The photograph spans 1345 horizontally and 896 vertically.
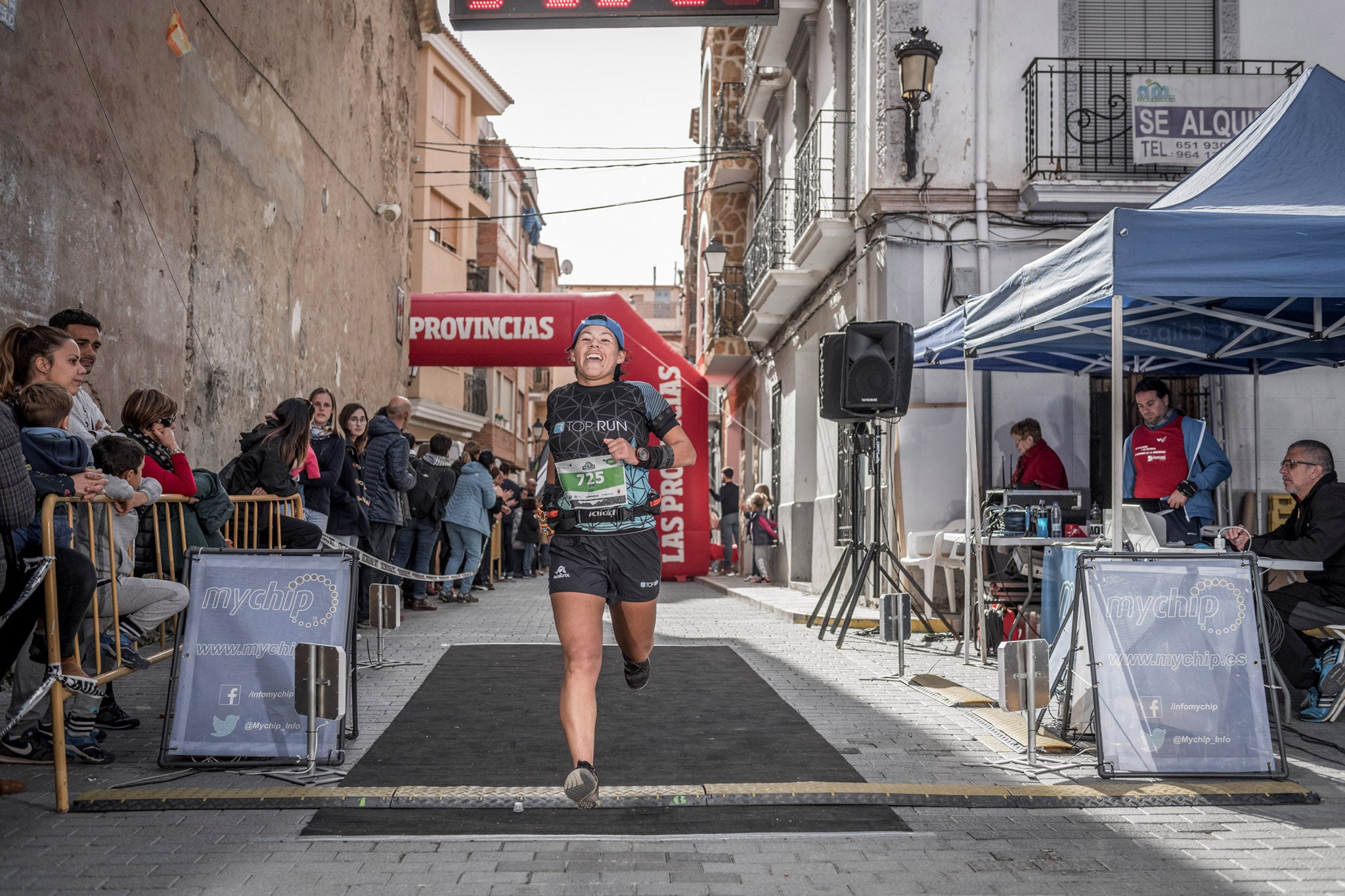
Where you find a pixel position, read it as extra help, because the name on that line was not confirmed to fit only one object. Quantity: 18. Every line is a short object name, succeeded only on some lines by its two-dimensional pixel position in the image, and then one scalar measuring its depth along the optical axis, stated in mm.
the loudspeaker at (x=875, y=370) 10195
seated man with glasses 6910
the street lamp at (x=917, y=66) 12359
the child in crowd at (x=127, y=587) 5367
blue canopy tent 6180
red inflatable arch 19766
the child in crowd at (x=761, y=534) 20906
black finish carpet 4539
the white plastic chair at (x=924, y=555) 12086
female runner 4793
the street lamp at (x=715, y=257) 22422
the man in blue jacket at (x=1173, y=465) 8758
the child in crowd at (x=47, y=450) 5160
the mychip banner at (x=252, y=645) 5250
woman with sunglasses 6609
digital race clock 10367
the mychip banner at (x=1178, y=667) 5320
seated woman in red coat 11000
